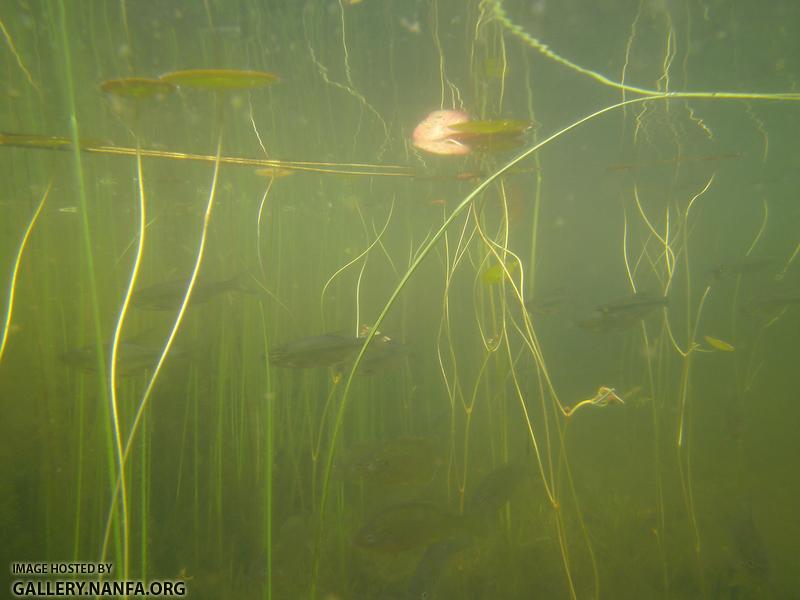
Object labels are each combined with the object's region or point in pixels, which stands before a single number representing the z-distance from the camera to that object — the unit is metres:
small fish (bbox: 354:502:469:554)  4.18
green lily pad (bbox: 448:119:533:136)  4.05
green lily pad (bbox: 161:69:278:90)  2.63
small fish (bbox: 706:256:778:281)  8.12
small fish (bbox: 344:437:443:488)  4.63
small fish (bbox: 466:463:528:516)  4.57
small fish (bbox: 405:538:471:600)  4.50
